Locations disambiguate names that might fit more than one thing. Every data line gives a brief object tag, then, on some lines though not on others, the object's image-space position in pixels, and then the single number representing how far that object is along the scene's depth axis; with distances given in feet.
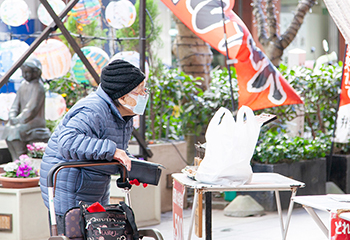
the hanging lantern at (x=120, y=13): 31.20
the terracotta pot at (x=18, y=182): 27.73
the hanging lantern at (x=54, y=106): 32.88
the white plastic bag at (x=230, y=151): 18.27
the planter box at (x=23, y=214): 27.14
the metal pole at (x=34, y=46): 29.36
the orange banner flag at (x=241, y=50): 29.97
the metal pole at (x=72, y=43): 29.74
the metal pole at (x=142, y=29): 33.13
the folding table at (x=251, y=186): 18.02
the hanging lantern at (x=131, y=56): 32.23
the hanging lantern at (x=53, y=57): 30.97
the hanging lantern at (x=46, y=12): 31.25
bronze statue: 32.04
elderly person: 16.76
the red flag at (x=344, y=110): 36.66
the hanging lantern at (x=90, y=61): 31.86
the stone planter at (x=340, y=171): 40.42
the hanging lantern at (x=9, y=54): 29.78
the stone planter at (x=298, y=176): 36.52
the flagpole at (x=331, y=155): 38.51
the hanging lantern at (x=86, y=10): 31.48
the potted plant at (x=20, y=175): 27.77
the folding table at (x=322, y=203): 16.51
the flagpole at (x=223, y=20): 29.43
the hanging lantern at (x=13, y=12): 29.06
